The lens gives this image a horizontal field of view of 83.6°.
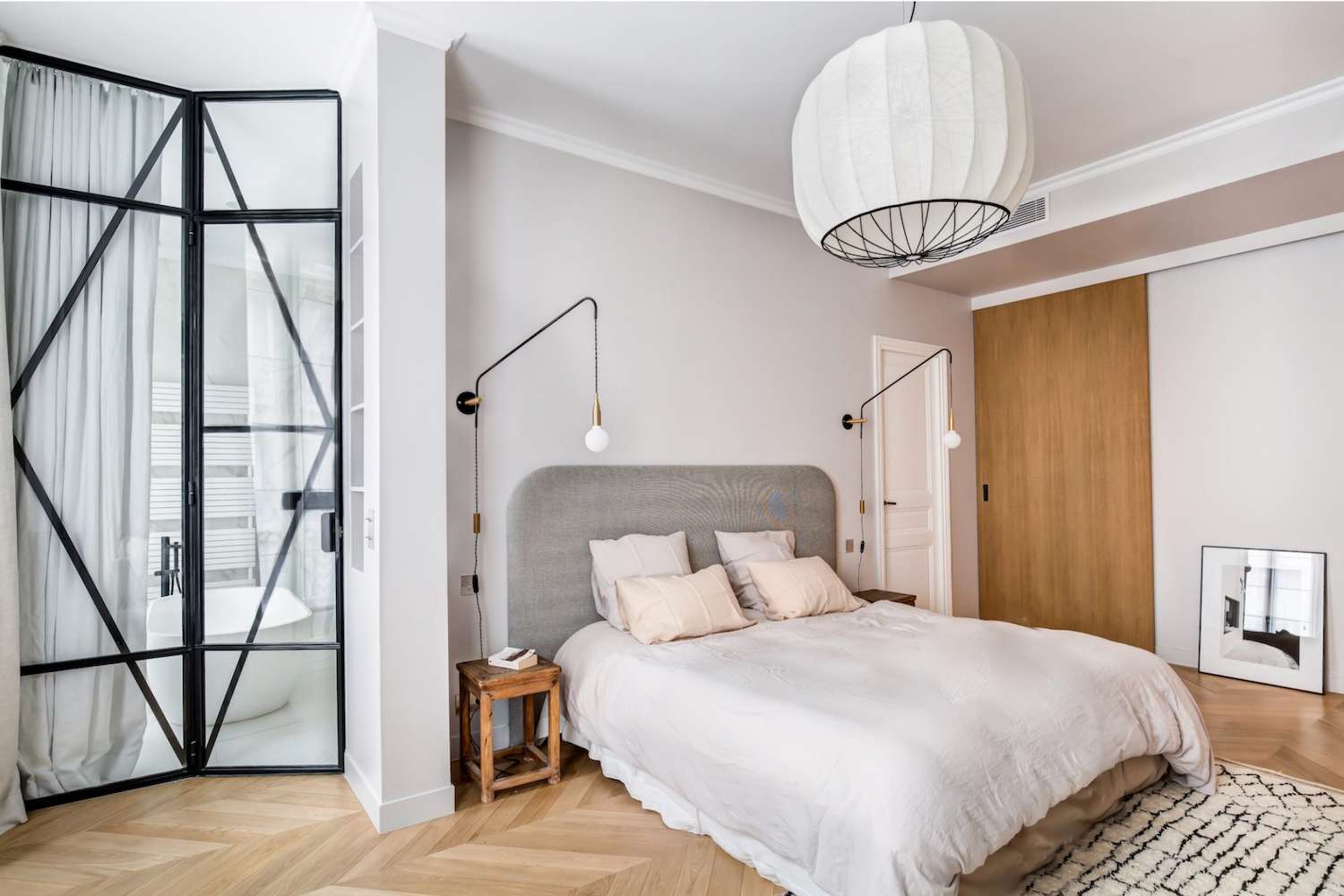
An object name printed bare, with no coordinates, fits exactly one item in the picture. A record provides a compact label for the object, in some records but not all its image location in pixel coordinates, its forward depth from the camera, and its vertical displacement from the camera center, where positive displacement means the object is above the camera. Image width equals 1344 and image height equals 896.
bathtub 2.91 -0.75
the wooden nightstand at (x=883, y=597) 4.28 -0.78
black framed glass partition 2.70 +0.16
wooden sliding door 4.66 -0.02
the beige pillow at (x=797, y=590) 3.47 -0.61
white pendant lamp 1.68 +0.77
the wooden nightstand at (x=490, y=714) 2.71 -0.96
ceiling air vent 4.10 +1.37
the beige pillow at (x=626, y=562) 3.29 -0.45
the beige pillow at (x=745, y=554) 3.61 -0.46
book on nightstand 2.84 -0.75
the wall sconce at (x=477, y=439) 3.14 +0.10
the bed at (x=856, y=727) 1.85 -0.79
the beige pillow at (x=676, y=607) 3.00 -0.60
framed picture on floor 3.93 -0.87
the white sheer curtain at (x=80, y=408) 2.67 +0.21
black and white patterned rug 2.16 -1.22
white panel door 4.91 -0.10
